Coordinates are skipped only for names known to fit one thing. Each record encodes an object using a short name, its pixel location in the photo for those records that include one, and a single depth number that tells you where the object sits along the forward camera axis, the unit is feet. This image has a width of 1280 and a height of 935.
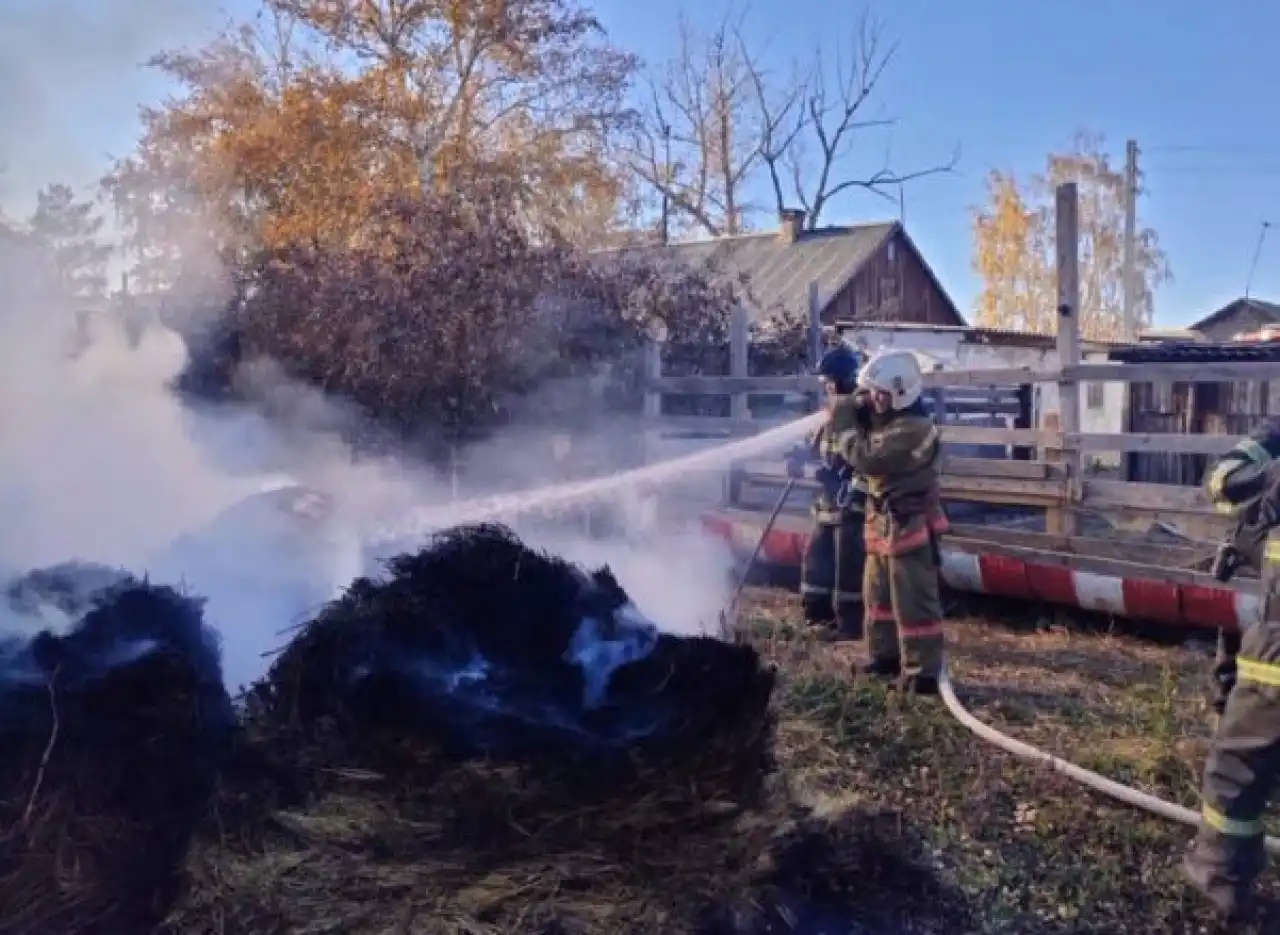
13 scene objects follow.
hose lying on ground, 13.12
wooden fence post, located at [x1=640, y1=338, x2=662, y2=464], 32.58
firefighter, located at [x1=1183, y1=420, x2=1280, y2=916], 11.12
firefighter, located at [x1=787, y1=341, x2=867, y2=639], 21.68
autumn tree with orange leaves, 33.22
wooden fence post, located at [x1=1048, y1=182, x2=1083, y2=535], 23.58
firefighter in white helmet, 18.53
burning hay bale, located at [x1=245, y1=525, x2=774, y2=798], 12.12
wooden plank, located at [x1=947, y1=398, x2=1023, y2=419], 37.81
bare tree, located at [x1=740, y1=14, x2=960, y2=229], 111.24
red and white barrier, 20.76
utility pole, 107.14
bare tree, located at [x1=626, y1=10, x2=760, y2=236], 110.83
